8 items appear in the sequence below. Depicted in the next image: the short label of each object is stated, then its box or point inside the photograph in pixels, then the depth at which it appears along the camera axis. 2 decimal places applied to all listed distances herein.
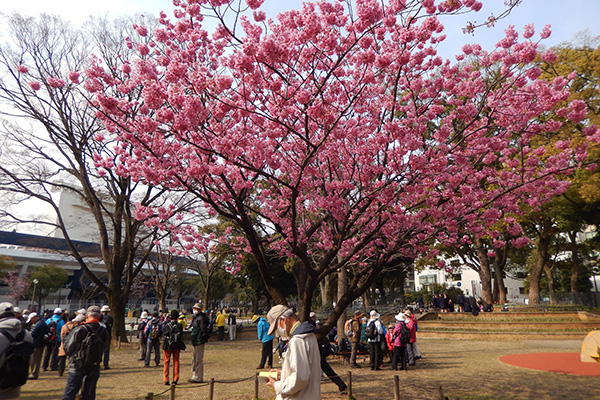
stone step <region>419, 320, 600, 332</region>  18.56
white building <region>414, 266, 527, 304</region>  60.41
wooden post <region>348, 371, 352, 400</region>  7.08
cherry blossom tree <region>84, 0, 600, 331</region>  6.08
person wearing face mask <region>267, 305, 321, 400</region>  3.26
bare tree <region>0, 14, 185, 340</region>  14.86
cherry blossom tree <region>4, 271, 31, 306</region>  39.00
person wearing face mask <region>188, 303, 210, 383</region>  9.02
